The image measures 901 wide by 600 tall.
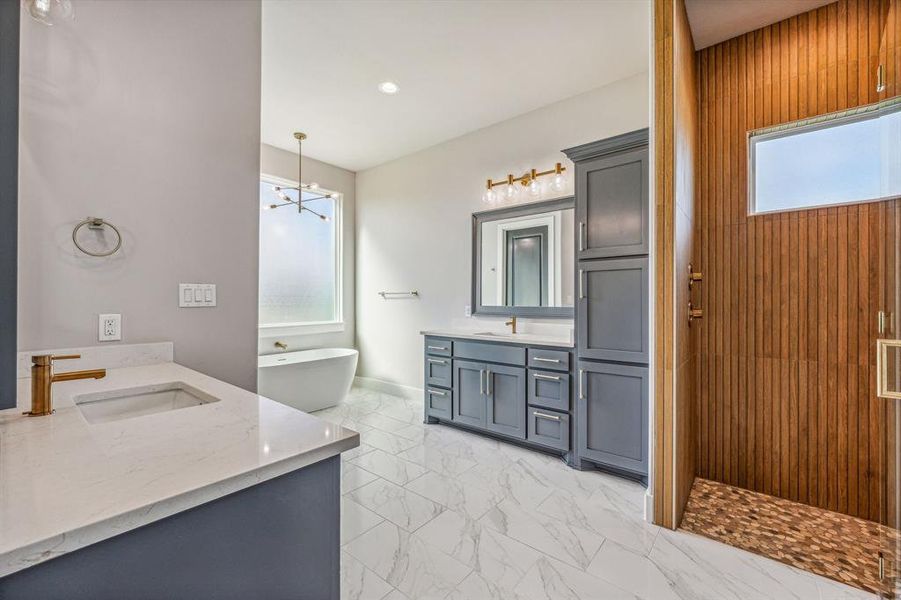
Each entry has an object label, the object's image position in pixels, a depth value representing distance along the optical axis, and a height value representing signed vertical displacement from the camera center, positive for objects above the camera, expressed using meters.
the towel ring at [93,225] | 1.55 +0.30
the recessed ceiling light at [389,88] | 3.15 +1.73
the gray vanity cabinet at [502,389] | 2.81 -0.70
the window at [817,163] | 2.13 +0.80
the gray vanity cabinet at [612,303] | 2.43 -0.01
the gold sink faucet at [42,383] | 1.04 -0.22
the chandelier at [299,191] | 4.10 +1.19
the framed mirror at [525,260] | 3.34 +0.38
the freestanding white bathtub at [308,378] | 3.67 -0.76
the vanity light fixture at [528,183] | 3.38 +1.07
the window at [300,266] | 4.40 +0.40
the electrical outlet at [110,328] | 1.61 -0.12
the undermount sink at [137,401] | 1.27 -0.35
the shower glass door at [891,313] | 1.26 -0.03
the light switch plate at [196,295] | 1.84 +0.02
